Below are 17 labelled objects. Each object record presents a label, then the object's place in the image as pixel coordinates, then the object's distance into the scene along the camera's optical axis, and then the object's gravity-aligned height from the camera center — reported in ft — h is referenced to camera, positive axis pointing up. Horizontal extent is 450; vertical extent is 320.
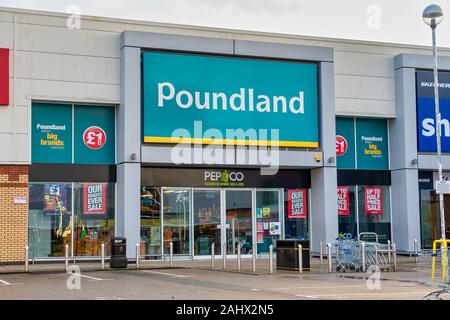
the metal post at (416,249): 91.48 -4.73
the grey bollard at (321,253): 77.77 -4.24
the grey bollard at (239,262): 71.93 -4.68
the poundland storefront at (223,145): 85.87 +9.18
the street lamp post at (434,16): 64.18 +18.28
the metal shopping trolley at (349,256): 70.79 -4.19
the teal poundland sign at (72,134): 84.53 +10.46
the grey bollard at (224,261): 74.50 -4.72
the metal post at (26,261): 69.40 -4.12
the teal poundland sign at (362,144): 99.86 +10.26
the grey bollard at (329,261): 69.05 -4.56
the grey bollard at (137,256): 74.38 -4.04
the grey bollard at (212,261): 75.50 -4.81
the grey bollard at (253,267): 69.81 -5.07
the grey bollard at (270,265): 68.01 -4.78
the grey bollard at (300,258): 68.90 -4.18
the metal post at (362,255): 69.26 -3.99
